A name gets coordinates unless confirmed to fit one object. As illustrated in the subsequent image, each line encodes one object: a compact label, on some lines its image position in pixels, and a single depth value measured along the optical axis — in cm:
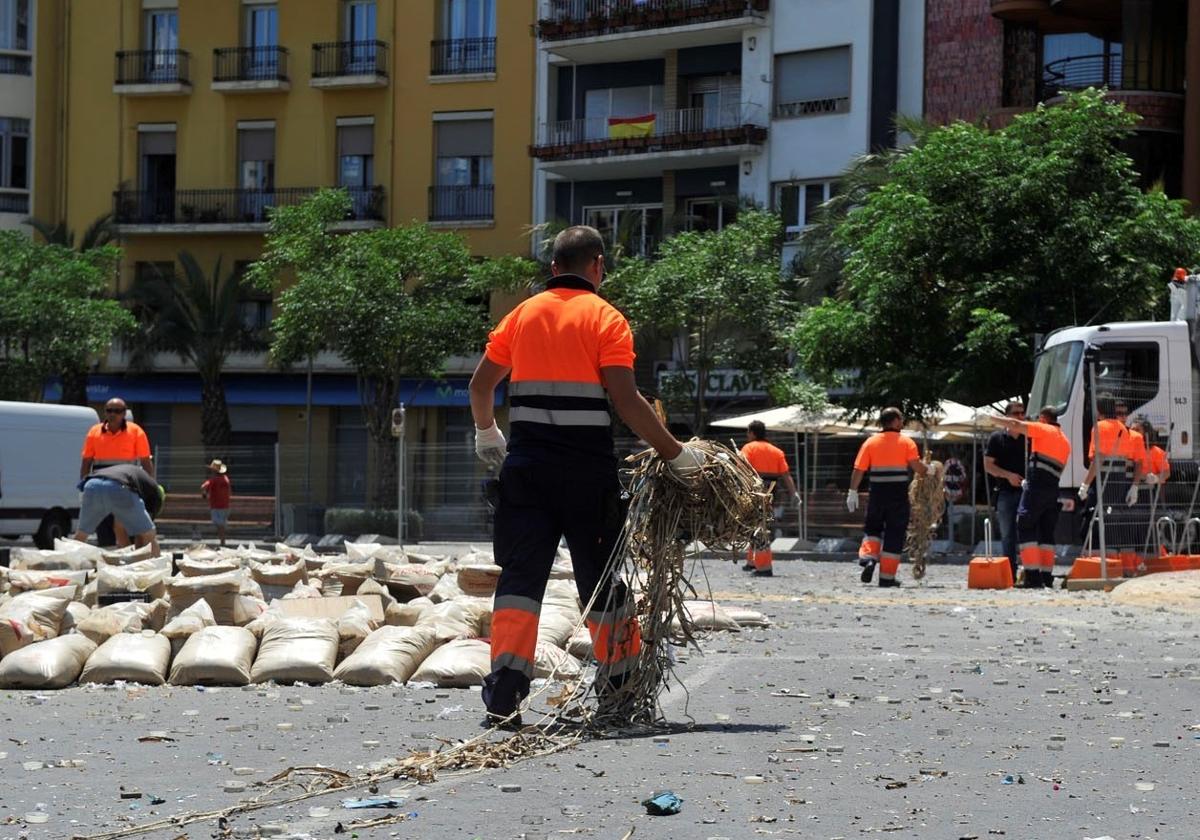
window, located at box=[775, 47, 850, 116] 4338
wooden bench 3828
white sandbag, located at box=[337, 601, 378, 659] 1014
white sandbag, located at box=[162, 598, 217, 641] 1009
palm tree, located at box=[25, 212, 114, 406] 4928
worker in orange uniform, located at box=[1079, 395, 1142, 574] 2003
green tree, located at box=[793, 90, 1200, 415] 3134
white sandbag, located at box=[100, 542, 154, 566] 1428
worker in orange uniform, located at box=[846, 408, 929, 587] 1906
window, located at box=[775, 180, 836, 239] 4369
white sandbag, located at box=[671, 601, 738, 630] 1302
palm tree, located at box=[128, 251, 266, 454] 4847
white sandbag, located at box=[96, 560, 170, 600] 1202
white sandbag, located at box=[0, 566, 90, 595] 1190
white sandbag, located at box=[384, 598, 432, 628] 1075
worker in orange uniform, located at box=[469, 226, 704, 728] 752
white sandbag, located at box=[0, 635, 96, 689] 943
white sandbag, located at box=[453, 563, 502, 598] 1238
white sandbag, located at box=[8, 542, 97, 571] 1406
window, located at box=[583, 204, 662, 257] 4525
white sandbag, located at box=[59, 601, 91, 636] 1060
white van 2933
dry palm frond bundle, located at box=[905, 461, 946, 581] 2058
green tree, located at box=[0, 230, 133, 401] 4484
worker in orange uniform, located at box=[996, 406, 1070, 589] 1922
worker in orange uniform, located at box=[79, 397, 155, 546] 1791
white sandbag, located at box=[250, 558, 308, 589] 1303
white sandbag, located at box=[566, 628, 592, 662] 986
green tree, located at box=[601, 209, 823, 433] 3972
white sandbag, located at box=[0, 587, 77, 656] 992
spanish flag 4572
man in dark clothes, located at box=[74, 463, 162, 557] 1706
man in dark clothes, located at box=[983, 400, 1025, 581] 2017
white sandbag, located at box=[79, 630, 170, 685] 955
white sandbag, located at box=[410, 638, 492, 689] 947
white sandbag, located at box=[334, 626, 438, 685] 954
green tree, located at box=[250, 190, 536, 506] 4247
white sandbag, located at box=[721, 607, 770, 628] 1342
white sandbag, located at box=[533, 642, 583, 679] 872
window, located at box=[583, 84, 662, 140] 4675
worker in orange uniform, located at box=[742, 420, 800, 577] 2297
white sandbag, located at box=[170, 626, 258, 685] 954
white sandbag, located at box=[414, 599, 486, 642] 1020
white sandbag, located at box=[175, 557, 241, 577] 1202
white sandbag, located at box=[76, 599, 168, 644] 1023
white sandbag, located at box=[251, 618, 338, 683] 961
